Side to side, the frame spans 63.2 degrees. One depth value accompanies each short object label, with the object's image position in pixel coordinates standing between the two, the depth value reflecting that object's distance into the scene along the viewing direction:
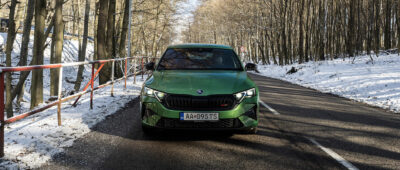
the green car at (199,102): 4.59
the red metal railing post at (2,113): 3.71
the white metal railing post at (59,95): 5.72
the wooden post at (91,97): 7.40
